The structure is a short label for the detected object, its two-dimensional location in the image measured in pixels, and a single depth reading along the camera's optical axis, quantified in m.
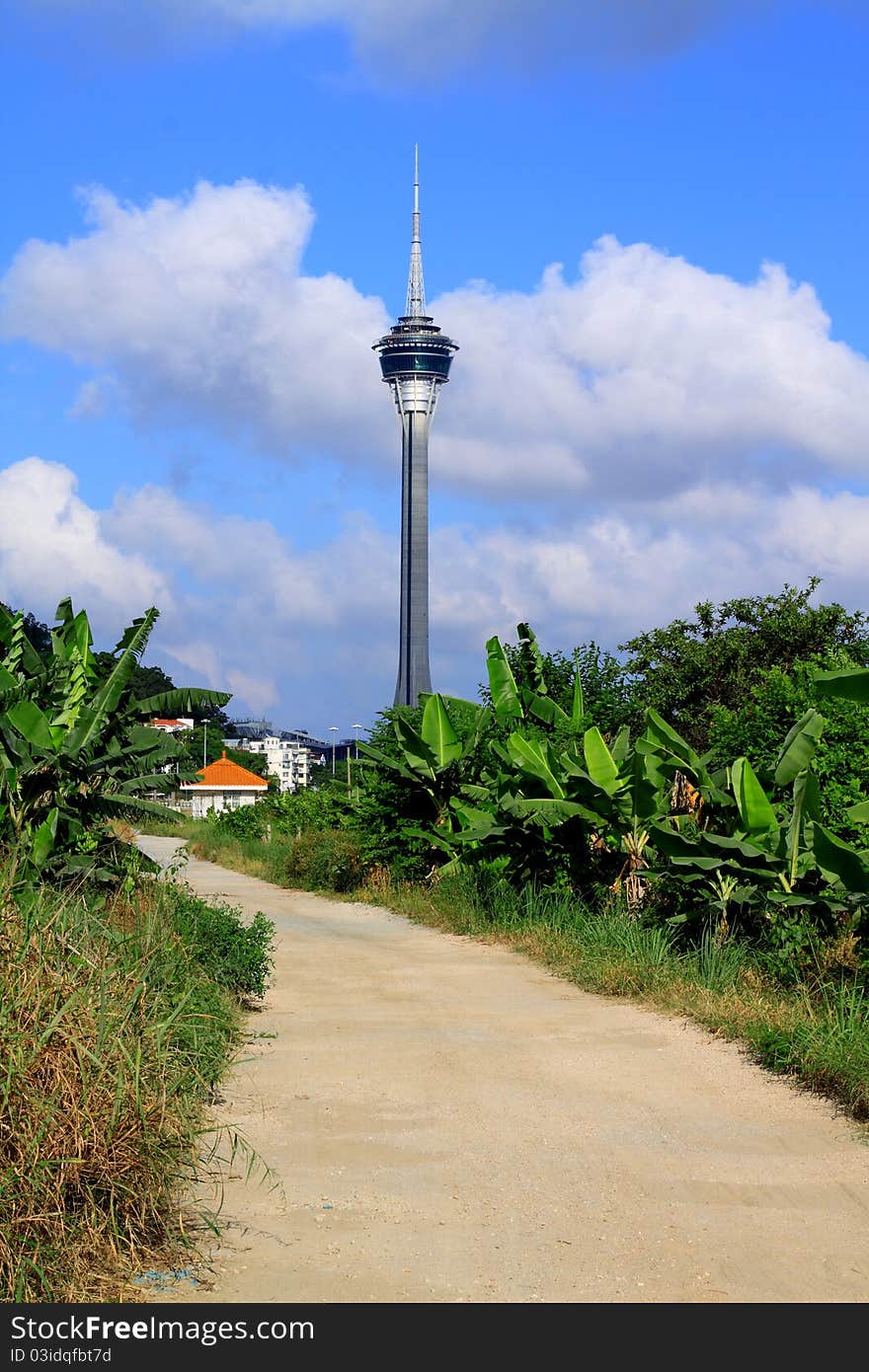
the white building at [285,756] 174.88
